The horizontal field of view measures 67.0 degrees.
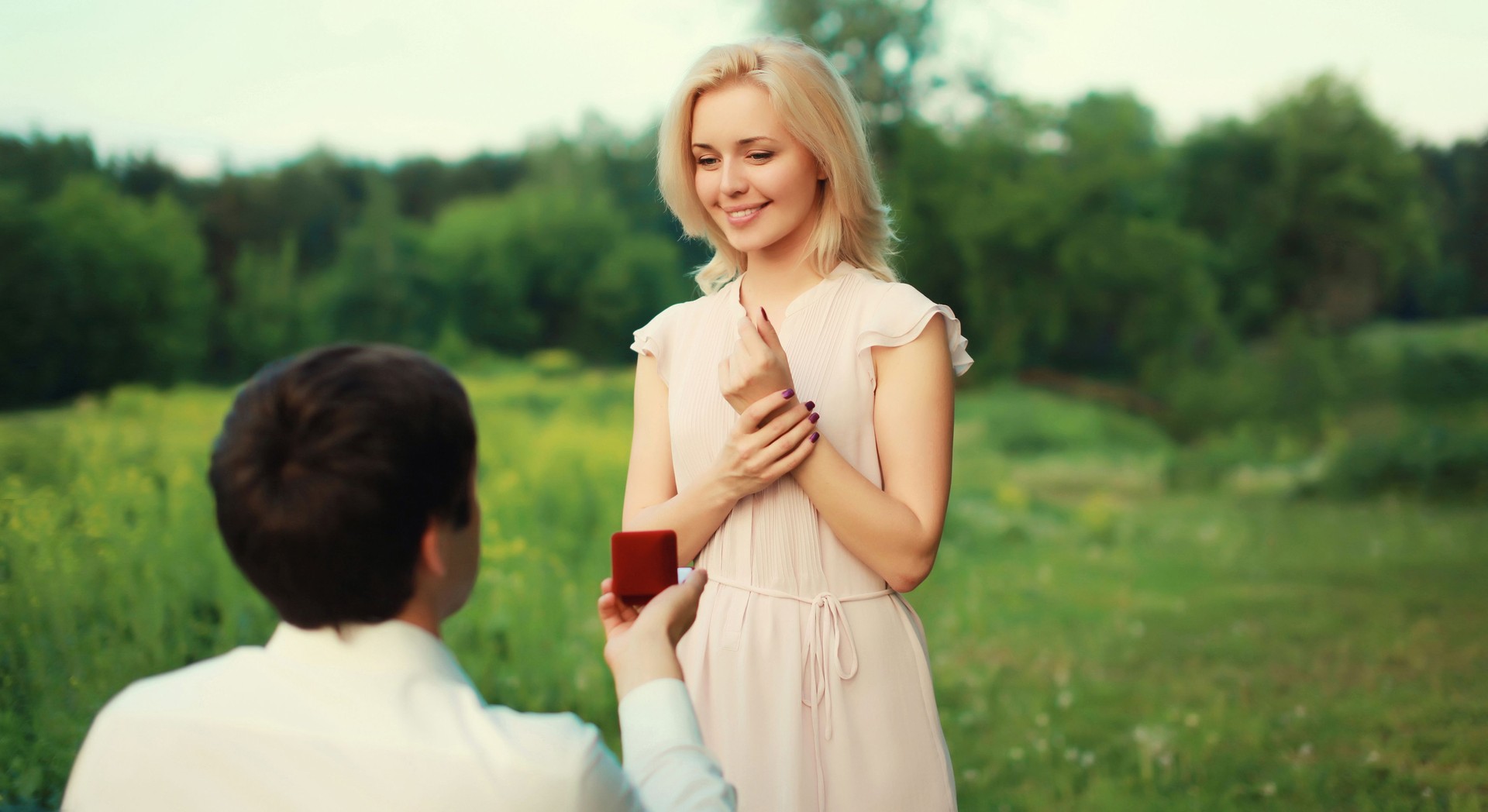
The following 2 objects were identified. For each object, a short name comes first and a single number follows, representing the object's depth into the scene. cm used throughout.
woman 163
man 96
